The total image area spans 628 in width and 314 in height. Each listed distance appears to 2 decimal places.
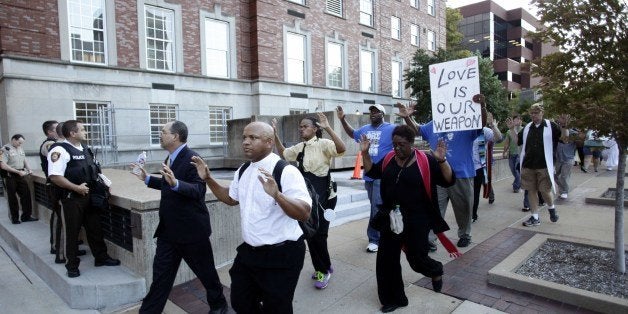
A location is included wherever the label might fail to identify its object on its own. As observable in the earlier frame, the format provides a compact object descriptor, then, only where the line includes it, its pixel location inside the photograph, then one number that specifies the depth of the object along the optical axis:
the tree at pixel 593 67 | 4.03
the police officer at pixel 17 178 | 7.52
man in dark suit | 3.53
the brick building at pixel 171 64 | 12.80
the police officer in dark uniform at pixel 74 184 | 4.38
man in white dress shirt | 2.72
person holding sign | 5.41
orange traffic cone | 10.37
